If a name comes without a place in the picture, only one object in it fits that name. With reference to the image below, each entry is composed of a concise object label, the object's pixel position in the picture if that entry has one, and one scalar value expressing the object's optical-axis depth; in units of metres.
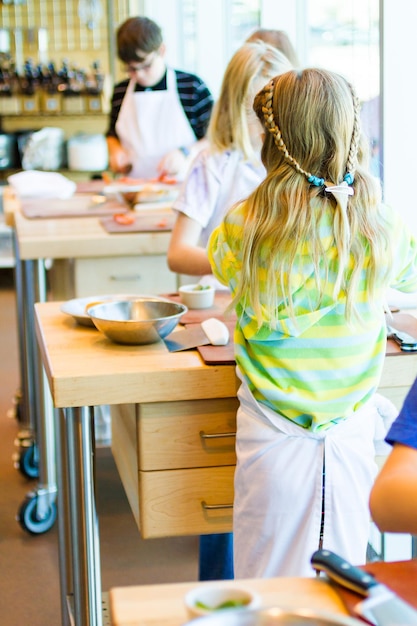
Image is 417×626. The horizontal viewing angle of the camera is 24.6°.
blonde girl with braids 1.75
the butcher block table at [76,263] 3.07
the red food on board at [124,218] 3.30
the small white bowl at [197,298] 2.34
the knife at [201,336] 2.04
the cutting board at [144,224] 3.18
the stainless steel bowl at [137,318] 2.01
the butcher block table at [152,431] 1.89
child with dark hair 4.44
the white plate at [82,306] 2.20
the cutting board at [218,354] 1.93
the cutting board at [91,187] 4.41
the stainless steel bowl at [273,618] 0.82
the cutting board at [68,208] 3.56
